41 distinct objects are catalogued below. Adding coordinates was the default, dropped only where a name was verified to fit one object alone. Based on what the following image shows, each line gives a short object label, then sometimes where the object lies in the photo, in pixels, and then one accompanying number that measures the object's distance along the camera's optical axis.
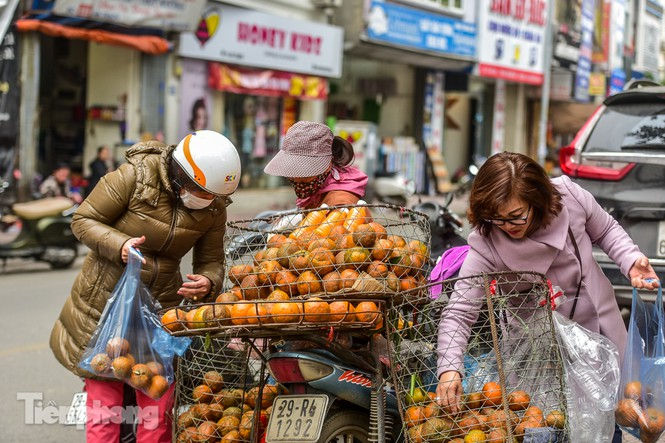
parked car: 5.99
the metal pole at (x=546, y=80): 25.56
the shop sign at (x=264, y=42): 18.97
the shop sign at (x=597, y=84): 30.47
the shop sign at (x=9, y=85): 15.09
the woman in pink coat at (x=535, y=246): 3.35
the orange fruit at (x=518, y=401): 3.25
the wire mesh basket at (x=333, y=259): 3.37
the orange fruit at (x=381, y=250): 3.47
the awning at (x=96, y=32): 15.28
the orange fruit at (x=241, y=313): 3.27
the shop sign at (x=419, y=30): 23.50
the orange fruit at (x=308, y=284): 3.36
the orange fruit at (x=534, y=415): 3.20
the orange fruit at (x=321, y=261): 3.40
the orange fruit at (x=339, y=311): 3.24
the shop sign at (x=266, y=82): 19.44
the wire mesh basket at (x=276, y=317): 3.23
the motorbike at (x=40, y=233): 11.77
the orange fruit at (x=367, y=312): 3.29
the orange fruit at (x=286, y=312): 3.22
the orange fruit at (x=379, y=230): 3.51
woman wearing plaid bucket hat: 3.98
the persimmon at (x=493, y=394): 3.22
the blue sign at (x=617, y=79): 40.11
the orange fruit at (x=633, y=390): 3.53
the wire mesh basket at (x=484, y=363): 3.21
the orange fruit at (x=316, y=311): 3.22
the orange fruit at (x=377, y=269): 3.43
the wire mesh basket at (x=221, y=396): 3.84
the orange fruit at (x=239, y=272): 3.50
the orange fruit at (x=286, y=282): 3.38
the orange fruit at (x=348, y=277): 3.32
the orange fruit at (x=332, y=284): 3.33
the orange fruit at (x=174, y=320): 3.36
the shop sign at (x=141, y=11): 15.42
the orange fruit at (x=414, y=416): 3.29
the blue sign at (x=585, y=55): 34.03
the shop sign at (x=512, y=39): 28.86
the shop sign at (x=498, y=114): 32.38
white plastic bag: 3.31
